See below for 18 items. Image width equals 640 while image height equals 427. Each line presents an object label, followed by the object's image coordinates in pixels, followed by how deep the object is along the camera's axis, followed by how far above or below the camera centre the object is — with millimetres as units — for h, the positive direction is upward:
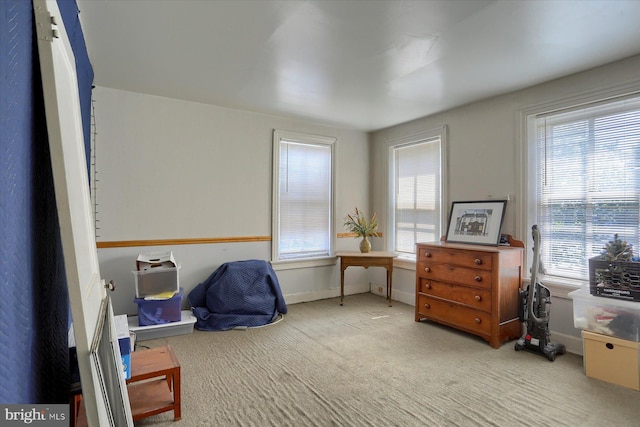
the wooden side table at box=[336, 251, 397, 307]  4391 -589
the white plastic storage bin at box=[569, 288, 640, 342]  2410 -724
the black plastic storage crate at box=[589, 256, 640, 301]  2434 -453
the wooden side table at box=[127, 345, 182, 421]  1915 -1083
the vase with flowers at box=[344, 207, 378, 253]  4715 -143
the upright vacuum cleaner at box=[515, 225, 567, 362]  2883 -851
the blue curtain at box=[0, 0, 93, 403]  817 -45
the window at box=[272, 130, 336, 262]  4418 +262
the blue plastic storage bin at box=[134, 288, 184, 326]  3229 -917
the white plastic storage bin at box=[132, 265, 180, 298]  3277 -642
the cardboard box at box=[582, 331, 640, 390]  2367 -1019
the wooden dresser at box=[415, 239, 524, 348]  3094 -693
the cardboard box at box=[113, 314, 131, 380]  1798 -713
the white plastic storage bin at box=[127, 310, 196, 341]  3184 -1084
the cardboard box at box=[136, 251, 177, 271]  3299 -446
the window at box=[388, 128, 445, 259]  4285 +349
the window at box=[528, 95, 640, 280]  2734 +314
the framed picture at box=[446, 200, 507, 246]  3447 -57
